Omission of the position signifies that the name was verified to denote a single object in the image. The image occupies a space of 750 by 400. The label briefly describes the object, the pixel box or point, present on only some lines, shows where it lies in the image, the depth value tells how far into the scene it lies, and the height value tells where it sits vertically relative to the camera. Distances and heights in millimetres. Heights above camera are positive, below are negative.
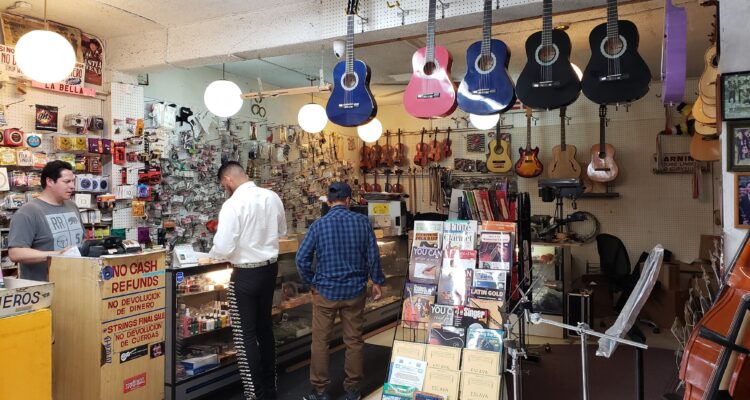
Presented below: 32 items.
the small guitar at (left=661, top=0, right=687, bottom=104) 2635 +803
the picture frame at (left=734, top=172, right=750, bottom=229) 2604 +21
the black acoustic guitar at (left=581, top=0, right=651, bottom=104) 2806 +781
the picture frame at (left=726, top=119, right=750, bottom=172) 2625 +309
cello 1740 -536
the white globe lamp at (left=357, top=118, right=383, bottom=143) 7095 +1035
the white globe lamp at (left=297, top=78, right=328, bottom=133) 5305 +926
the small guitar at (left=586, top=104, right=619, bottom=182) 6816 +570
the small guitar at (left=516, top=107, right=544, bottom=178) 7234 +623
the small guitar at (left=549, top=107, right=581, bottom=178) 7012 +610
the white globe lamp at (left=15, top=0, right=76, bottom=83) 3428 +1029
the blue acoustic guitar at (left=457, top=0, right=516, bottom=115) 3104 +788
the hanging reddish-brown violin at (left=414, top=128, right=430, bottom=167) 8281 +809
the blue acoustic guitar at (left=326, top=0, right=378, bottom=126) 3525 +804
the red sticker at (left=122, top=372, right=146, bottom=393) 3184 -1119
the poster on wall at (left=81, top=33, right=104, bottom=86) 4796 +1419
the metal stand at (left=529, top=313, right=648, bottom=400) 1905 -500
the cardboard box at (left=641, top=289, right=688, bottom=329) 5949 -1187
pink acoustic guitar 3303 +803
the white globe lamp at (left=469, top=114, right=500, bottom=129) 5852 +980
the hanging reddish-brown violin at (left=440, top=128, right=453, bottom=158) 8203 +945
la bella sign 4398 +1056
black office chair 6121 -762
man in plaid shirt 3748 -533
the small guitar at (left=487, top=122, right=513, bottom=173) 7512 +725
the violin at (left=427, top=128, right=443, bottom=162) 8211 +869
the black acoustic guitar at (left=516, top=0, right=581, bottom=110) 2971 +788
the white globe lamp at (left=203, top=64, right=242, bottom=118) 4570 +979
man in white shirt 3645 -417
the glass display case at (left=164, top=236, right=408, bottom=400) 3533 -984
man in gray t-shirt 3398 -134
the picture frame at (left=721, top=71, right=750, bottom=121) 2617 +567
